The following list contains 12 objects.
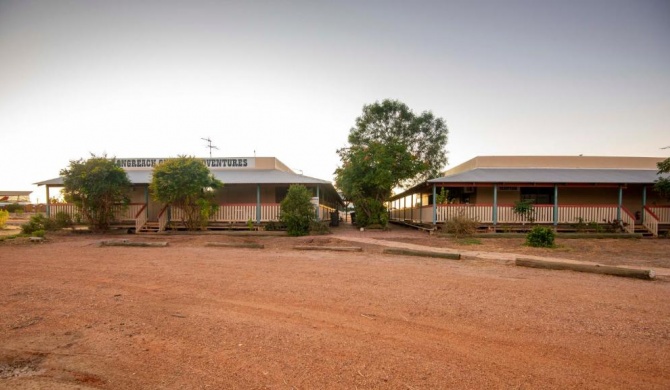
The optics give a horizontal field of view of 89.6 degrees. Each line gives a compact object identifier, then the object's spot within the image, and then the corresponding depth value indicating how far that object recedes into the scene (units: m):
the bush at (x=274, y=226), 17.97
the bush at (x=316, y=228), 17.14
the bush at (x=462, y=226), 16.02
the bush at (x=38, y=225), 16.33
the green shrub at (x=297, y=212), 16.47
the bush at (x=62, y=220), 17.72
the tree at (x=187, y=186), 16.22
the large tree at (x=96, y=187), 16.55
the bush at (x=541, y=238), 12.63
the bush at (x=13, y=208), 42.59
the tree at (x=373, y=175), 19.41
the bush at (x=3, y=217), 20.77
